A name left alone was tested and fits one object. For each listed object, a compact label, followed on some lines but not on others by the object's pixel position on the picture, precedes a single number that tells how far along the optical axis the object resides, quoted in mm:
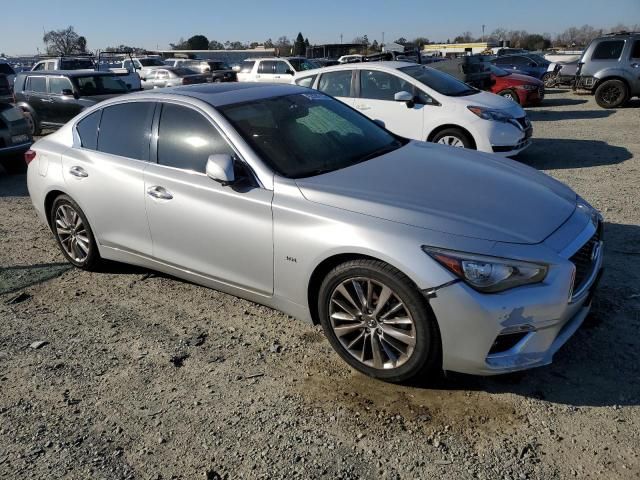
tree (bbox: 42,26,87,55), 58312
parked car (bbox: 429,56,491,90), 15781
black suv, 12445
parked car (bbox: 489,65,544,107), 16453
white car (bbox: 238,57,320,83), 20250
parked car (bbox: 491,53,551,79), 23141
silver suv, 14641
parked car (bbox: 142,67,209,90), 23672
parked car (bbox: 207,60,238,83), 25766
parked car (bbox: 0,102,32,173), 9102
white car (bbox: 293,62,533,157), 8164
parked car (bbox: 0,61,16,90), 18016
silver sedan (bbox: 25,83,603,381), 2824
